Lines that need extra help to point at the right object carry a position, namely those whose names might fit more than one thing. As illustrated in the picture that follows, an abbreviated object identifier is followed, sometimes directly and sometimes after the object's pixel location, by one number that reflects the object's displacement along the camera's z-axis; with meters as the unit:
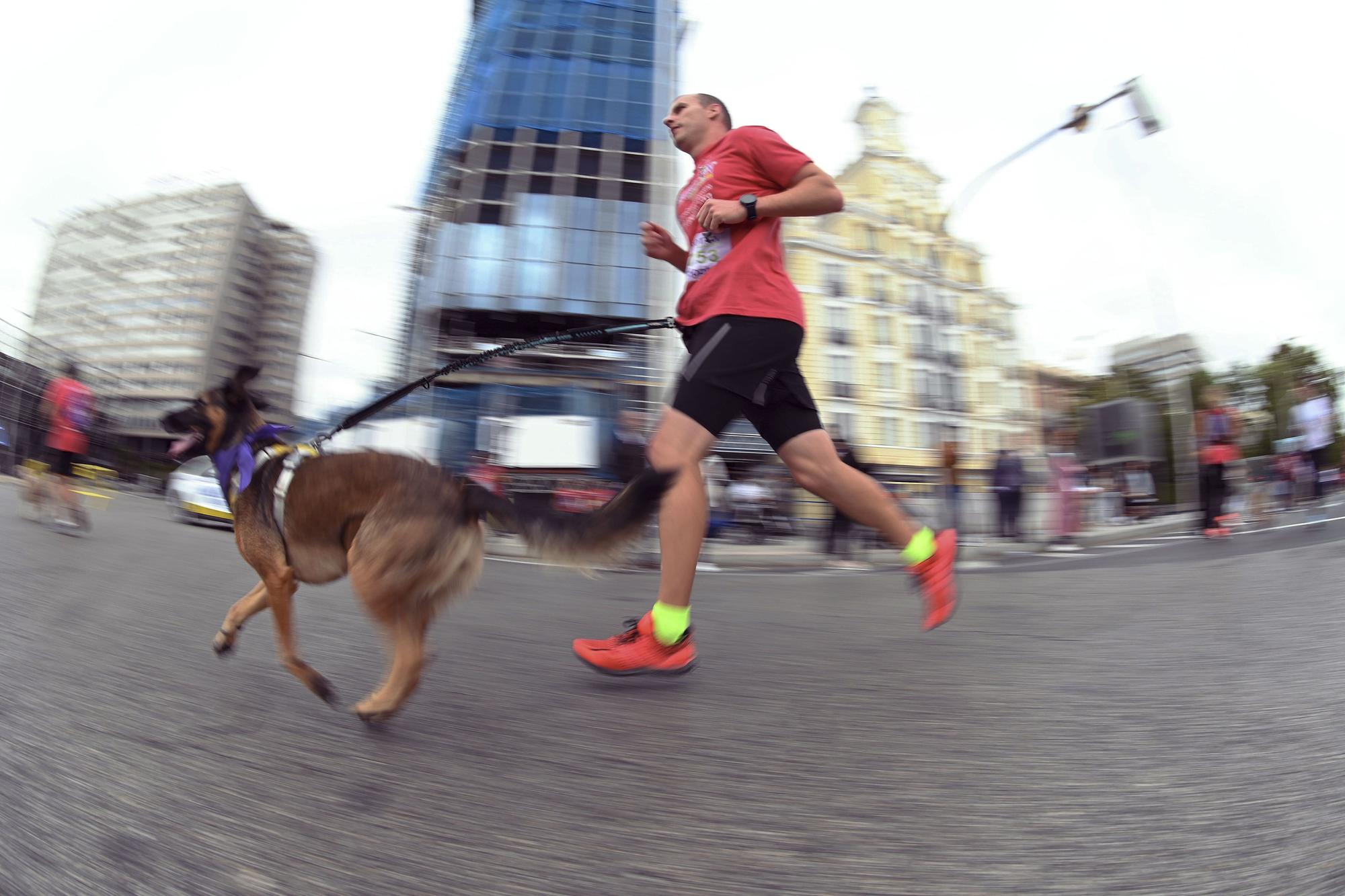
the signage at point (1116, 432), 15.77
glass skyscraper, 32.12
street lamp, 13.74
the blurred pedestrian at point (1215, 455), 10.25
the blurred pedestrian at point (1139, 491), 16.98
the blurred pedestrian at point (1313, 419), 10.27
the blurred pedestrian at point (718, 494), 11.41
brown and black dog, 1.97
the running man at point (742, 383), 2.40
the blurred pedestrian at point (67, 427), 6.42
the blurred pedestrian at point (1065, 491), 11.50
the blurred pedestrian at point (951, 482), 10.73
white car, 8.57
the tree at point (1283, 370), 35.28
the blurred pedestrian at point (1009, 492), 11.40
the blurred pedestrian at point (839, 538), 9.73
